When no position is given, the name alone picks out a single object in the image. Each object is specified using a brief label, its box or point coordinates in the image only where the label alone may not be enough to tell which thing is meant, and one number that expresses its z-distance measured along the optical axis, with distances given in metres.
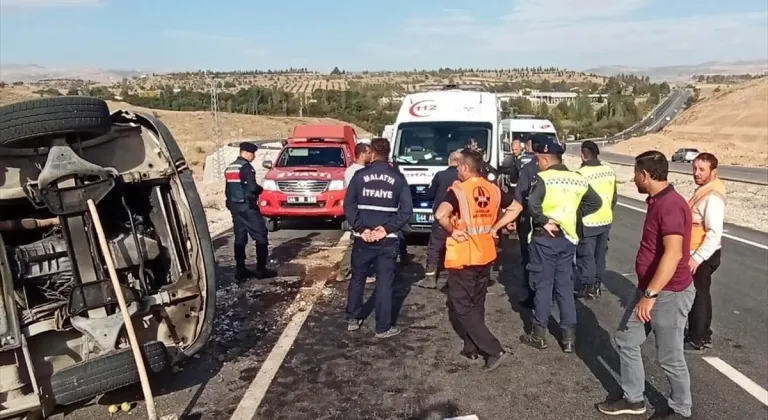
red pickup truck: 13.05
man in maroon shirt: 4.38
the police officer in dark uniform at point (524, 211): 7.68
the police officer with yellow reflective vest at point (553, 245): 6.13
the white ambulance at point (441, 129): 11.74
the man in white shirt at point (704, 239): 5.61
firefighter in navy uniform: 6.53
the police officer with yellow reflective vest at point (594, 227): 7.85
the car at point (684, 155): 51.44
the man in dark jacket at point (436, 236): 8.48
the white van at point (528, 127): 20.14
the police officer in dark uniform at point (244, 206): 8.55
